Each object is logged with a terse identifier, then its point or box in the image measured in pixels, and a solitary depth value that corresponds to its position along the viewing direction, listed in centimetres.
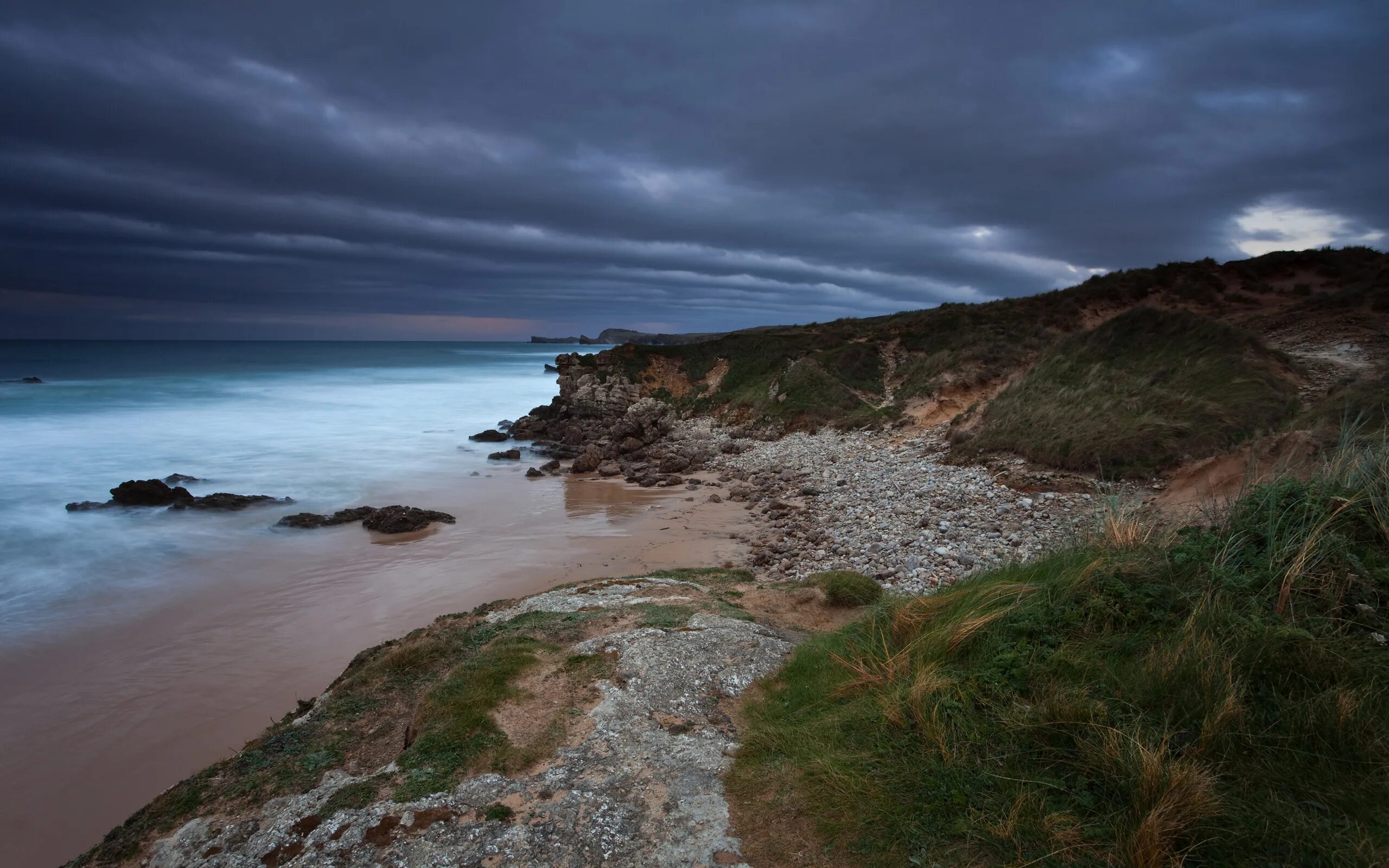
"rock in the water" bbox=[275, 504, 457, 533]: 1571
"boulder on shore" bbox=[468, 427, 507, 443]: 3119
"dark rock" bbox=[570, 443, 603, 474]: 2247
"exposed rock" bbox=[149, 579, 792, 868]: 381
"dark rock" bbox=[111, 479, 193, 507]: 1861
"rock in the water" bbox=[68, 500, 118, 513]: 1842
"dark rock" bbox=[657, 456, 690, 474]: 2170
